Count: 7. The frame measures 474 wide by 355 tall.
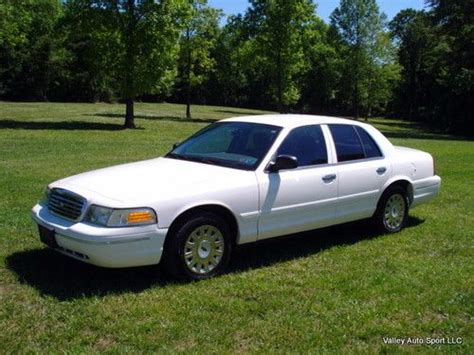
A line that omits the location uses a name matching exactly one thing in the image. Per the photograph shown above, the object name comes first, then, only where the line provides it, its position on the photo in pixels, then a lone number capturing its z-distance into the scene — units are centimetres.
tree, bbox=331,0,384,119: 5206
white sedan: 525
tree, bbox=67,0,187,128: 2620
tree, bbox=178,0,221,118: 3938
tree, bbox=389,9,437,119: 7125
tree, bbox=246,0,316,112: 3694
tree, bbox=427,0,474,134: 3665
